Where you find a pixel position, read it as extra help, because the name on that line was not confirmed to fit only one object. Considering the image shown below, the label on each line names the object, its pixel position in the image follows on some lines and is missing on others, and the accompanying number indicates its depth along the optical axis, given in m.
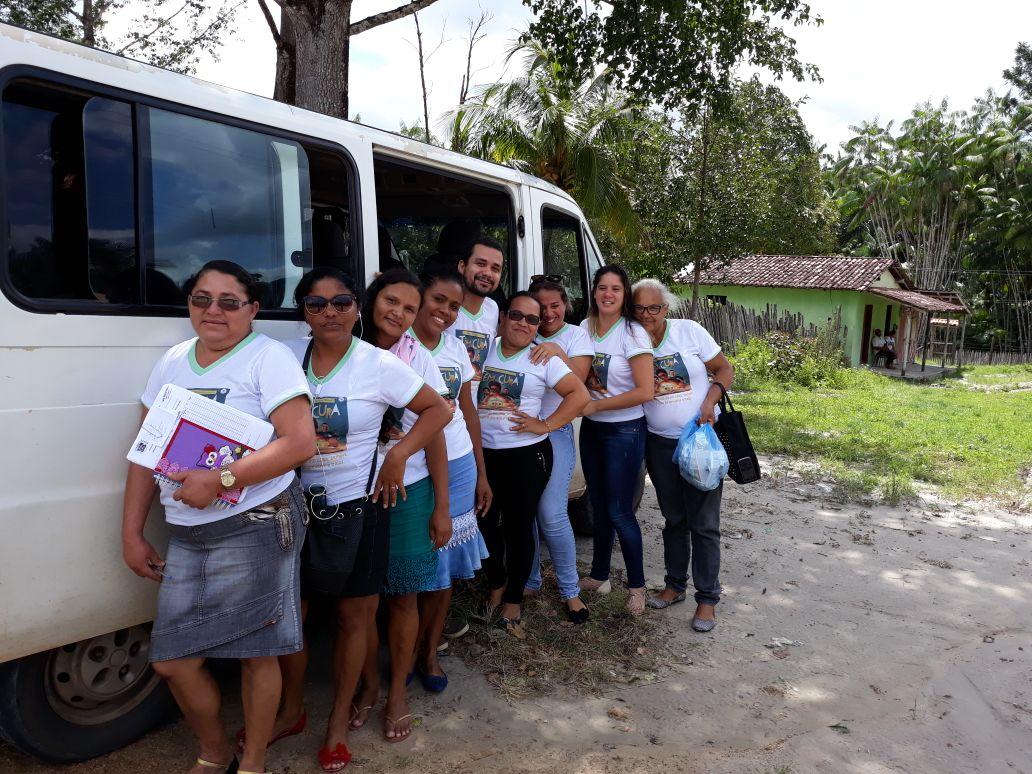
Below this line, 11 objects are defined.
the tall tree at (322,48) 6.64
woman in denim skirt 2.42
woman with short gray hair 4.23
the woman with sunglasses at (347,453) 2.71
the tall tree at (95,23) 13.47
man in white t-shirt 3.69
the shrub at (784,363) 18.56
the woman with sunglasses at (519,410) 3.76
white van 2.29
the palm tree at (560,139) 15.19
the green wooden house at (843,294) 24.75
